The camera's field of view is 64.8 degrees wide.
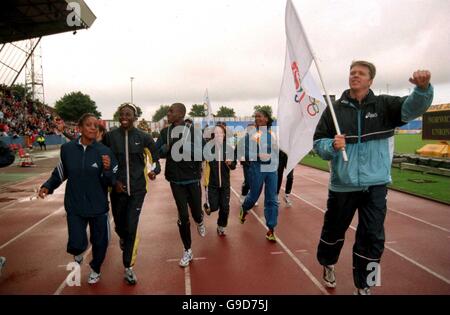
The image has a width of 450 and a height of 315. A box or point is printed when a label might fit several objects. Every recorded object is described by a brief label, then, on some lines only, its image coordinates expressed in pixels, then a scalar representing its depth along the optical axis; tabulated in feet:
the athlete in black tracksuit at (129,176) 13.35
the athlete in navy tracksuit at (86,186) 12.49
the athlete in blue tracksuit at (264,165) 17.63
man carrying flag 10.63
